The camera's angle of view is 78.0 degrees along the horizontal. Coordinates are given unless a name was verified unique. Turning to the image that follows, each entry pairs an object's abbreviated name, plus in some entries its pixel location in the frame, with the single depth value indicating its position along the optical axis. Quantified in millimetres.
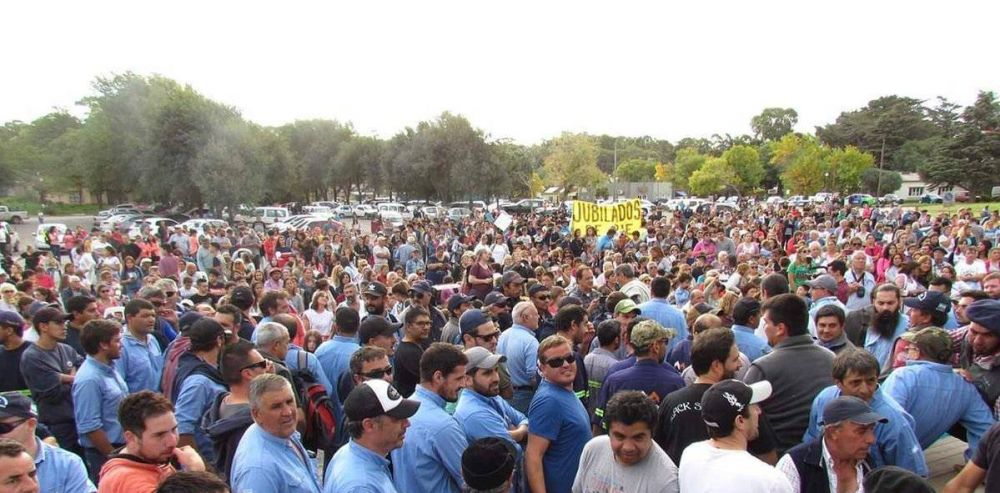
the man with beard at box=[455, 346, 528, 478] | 3432
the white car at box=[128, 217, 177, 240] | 24384
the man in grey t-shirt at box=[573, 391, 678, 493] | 2824
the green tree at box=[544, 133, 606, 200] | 55781
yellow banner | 15758
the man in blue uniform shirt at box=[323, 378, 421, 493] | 2820
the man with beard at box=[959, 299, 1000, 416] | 3617
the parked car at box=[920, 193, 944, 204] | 55250
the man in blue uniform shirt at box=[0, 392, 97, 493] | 3107
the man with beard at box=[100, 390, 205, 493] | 2838
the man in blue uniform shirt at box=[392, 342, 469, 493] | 3230
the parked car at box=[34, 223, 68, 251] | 21266
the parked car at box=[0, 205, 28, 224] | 45825
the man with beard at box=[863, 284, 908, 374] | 5344
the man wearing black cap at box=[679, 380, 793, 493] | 2473
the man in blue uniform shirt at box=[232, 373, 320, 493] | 2893
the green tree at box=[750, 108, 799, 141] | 105375
